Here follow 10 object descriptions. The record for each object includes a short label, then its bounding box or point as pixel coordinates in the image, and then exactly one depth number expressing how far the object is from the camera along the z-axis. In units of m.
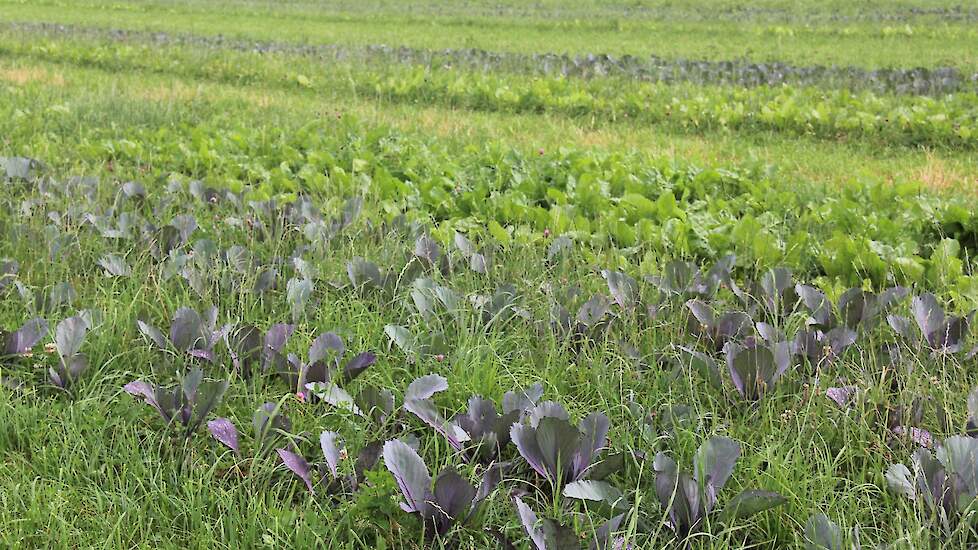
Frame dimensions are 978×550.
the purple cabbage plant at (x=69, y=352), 2.79
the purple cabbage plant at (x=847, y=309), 3.18
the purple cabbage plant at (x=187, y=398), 2.51
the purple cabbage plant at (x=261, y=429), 2.40
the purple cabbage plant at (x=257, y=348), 2.87
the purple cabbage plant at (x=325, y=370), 2.63
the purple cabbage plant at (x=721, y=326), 3.05
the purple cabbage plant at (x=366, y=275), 3.61
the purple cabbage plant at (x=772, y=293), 3.38
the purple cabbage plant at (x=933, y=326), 2.96
